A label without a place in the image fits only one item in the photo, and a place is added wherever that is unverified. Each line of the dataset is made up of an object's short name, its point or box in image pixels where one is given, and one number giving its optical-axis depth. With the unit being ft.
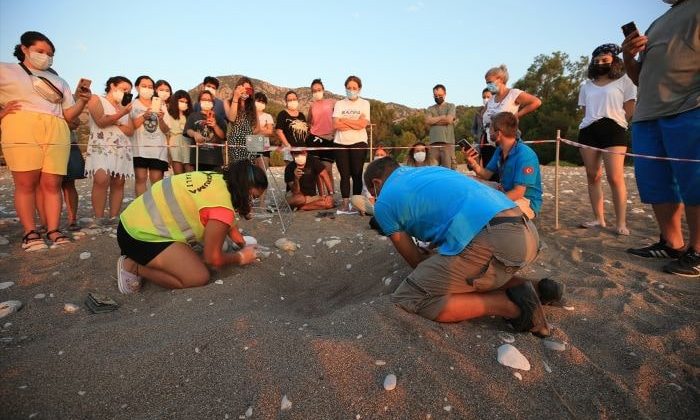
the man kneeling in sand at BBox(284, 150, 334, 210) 20.02
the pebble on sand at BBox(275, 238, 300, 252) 13.34
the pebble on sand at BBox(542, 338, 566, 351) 6.67
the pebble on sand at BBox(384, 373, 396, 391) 5.61
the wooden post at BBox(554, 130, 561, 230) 14.93
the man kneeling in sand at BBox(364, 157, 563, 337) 7.05
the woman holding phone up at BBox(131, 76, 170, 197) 16.96
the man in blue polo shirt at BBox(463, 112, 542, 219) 12.07
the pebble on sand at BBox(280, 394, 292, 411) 5.33
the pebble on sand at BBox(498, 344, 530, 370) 6.13
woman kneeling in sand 9.63
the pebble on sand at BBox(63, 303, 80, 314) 8.84
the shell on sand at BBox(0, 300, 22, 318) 8.53
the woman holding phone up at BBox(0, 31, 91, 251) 11.96
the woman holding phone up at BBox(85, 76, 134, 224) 15.24
